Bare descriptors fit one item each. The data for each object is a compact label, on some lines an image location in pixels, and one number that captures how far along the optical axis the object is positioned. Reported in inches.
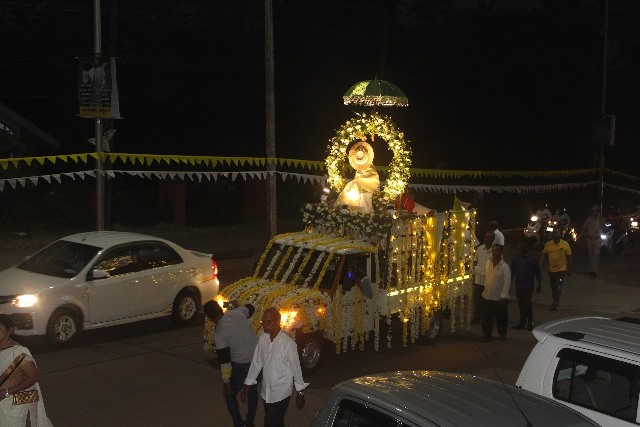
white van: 229.1
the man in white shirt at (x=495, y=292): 513.7
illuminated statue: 542.0
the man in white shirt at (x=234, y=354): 313.9
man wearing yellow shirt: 612.7
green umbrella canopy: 591.5
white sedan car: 465.1
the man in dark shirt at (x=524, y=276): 545.6
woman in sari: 247.8
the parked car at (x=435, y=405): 184.7
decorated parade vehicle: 430.0
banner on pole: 686.5
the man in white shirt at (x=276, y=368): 283.3
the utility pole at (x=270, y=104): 776.9
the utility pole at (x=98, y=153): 699.4
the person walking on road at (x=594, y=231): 771.4
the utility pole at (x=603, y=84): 1109.4
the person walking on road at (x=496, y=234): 609.6
